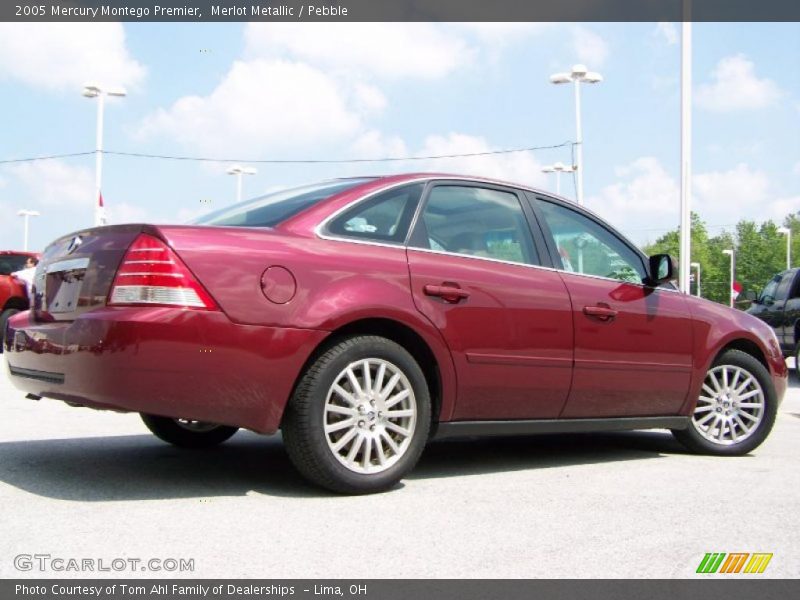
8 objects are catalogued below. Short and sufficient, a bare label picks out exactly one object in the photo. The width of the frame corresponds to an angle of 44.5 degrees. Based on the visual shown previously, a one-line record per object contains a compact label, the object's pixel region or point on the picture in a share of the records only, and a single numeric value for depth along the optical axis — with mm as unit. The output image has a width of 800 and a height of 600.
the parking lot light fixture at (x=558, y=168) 41500
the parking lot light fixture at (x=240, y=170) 37531
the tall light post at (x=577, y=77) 28453
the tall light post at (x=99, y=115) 28797
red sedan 3979
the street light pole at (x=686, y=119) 18281
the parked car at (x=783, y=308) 13773
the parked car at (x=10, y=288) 15109
